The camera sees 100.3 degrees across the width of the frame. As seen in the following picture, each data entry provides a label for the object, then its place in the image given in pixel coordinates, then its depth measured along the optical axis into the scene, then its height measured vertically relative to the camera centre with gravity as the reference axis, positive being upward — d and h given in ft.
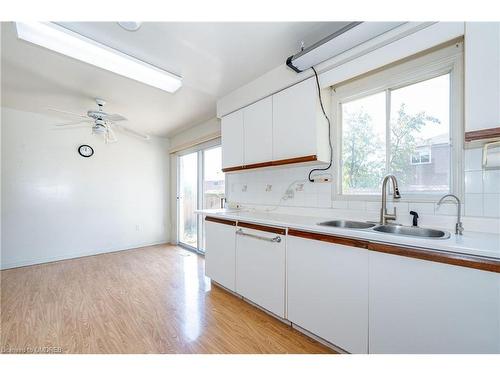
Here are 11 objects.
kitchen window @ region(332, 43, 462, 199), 4.84 +1.66
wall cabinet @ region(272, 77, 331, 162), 6.22 +2.06
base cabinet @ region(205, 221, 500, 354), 3.17 -2.11
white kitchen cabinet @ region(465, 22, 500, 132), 3.67 +2.07
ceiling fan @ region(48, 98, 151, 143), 8.79 +2.96
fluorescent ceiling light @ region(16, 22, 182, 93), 5.76 +4.27
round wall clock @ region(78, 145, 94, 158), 12.46 +2.20
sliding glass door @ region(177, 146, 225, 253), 12.41 -0.13
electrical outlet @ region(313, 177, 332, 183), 6.74 +0.31
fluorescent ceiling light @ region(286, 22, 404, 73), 4.73 +3.66
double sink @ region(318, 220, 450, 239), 4.56 -0.96
